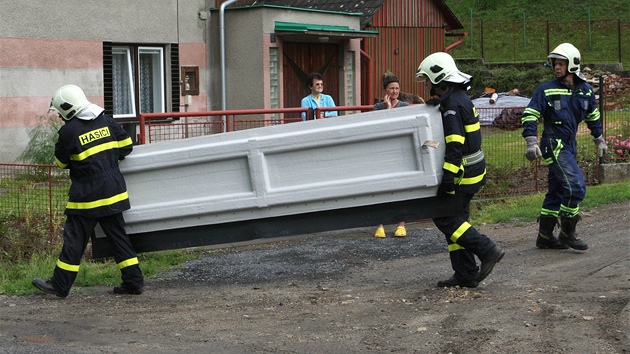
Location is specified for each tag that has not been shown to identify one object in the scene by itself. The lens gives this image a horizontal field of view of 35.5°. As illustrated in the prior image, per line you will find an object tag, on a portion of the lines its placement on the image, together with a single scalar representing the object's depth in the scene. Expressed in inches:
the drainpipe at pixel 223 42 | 732.7
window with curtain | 684.1
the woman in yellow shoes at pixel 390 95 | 412.5
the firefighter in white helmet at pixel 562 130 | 375.2
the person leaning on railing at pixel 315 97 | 464.8
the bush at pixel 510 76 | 1242.0
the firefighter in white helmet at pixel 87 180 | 311.7
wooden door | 783.1
